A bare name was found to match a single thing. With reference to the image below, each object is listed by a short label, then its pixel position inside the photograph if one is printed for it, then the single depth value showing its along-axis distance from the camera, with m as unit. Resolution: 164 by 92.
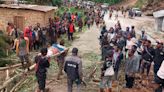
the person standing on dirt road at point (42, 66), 11.07
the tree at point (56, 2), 45.63
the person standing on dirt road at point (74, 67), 10.70
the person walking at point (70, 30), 25.07
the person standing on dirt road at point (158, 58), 13.23
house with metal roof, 25.59
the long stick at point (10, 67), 15.70
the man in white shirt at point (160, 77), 9.30
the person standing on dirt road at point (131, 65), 12.49
